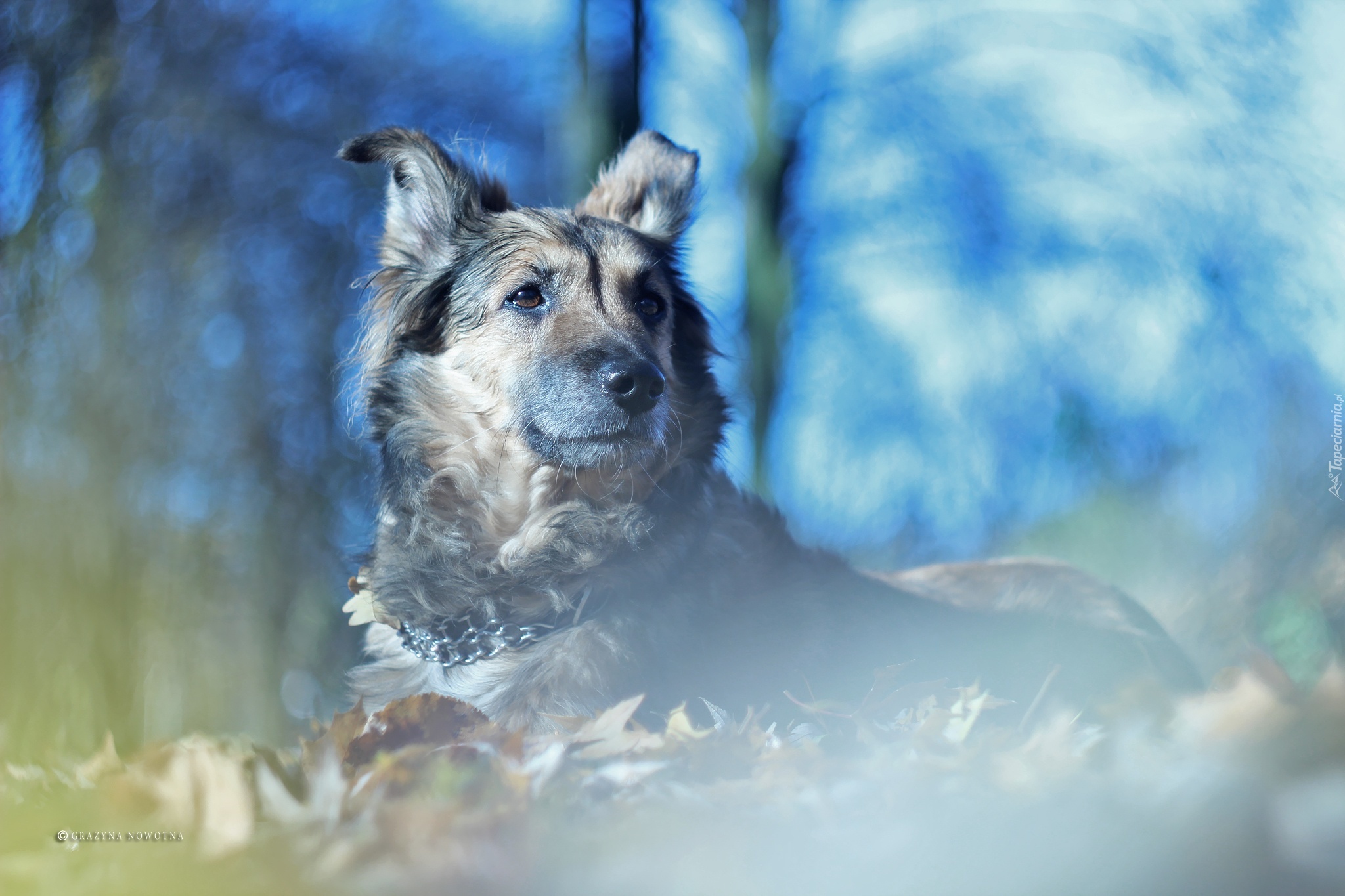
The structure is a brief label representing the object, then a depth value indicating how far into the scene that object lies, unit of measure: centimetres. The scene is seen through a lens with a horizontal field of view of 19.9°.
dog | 238
